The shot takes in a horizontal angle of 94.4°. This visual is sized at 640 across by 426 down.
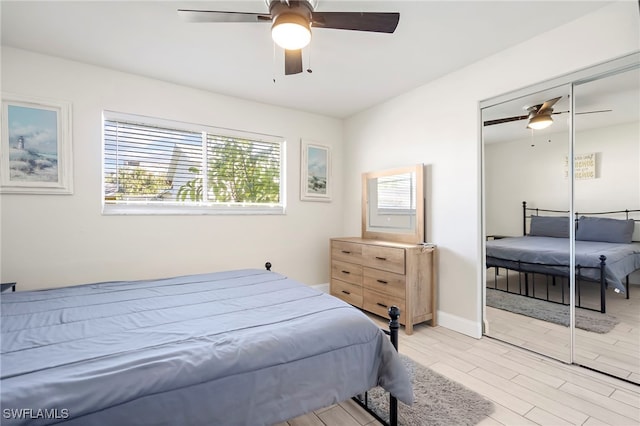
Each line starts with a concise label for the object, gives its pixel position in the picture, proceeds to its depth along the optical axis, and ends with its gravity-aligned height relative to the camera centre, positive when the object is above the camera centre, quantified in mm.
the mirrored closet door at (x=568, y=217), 2096 -60
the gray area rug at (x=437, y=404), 1681 -1184
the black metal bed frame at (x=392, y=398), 1578 -997
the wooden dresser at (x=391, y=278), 2893 -715
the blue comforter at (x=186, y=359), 1000 -578
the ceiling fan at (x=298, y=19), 1692 +1125
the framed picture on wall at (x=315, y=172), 4023 +546
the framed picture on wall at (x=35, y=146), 2424 +566
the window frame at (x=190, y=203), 2863 +98
